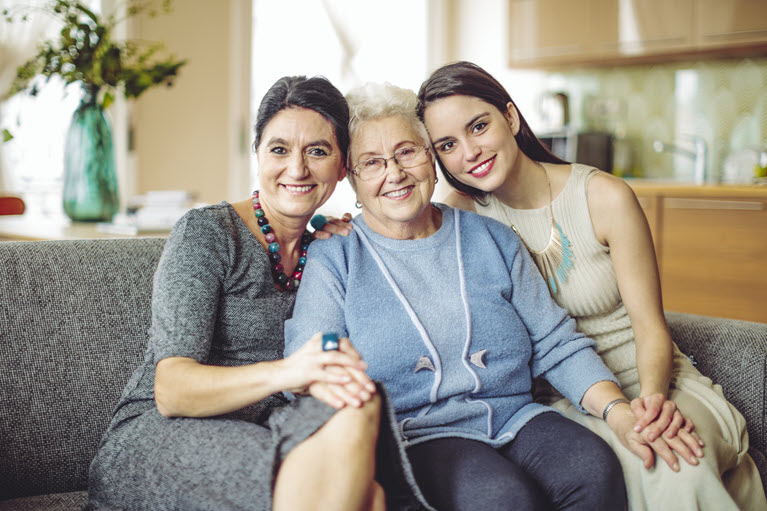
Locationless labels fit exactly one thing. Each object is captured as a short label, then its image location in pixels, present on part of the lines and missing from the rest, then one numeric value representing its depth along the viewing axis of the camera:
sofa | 1.40
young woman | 1.44
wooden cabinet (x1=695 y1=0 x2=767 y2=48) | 3.59
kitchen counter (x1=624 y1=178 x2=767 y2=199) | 3.34
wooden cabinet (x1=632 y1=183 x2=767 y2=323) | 3.38
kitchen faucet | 3.92
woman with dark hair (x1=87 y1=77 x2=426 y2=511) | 1.06
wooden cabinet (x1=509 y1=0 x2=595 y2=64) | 4.08
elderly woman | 1.26
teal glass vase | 2.32
